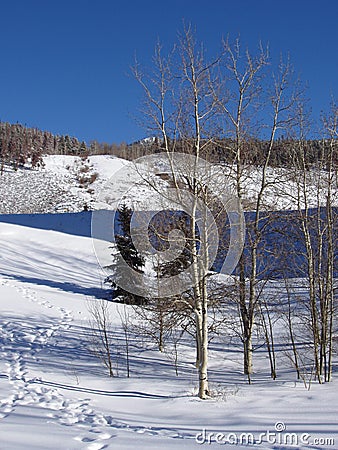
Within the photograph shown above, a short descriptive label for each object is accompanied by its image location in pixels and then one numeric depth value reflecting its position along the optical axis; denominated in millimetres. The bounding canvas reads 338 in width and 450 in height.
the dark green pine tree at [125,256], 15084
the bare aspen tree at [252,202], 8906
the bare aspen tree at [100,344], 10352
